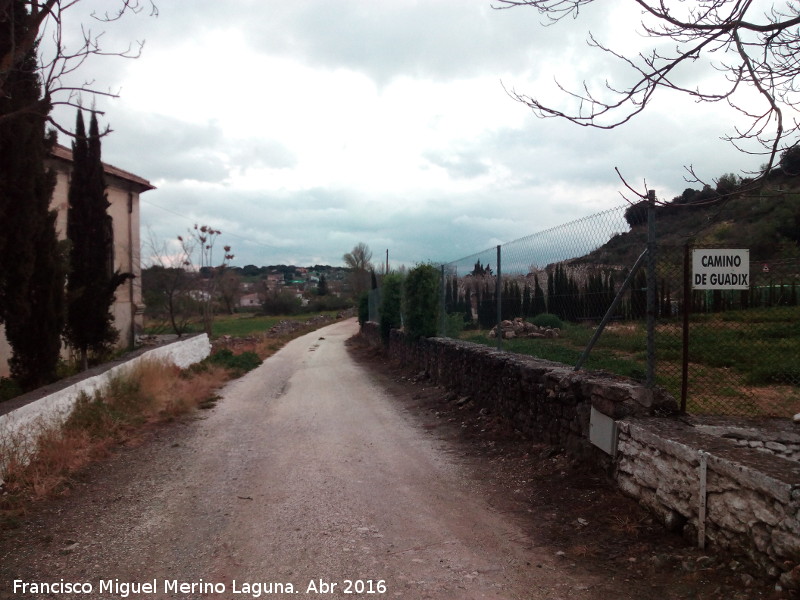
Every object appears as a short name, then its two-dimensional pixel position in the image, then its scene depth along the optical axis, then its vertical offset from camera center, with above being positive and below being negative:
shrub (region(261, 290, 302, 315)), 70.06 -1.18
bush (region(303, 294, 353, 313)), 75.93 -1.26
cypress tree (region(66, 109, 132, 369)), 12.89 +0.82
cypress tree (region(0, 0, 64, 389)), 8.60 +0.73
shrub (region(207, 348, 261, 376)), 18.06 -2.05
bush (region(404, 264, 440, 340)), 14.59 -0.16
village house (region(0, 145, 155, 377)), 20.34 +1.72
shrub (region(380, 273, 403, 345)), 19.69 -0.32
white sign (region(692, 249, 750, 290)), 5.03 +0.20
